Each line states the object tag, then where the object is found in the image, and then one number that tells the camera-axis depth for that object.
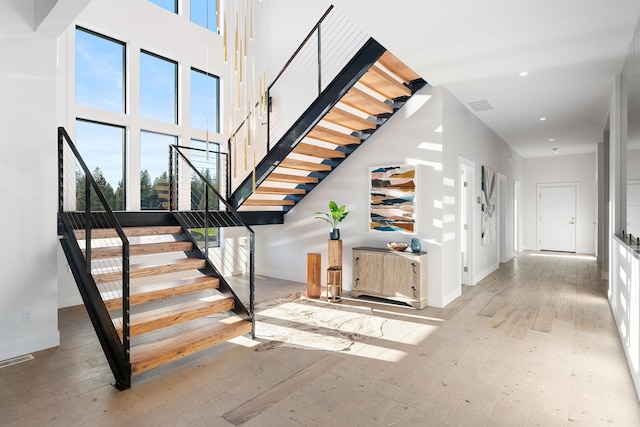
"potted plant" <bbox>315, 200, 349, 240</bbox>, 5.61
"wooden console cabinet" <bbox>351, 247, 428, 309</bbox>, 4.87
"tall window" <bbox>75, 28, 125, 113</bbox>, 5.36
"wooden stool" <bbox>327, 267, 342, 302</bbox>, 5.32
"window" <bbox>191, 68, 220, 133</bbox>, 6.90
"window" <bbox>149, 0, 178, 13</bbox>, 6.23
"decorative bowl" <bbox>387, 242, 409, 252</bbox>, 5.09
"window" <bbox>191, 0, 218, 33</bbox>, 6.78
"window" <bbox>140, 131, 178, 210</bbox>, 6.05
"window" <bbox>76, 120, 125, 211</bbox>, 5.34
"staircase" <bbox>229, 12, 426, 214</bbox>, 4.36
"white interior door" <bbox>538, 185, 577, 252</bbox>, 10.53
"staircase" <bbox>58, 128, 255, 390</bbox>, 2.95
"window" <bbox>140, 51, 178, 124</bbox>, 6.16
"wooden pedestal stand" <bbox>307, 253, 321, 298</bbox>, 5.56
